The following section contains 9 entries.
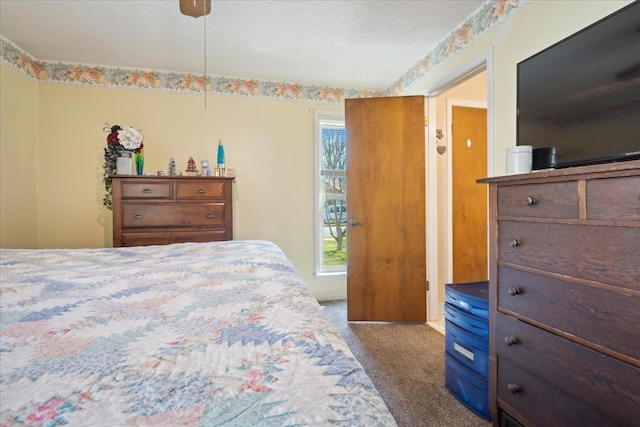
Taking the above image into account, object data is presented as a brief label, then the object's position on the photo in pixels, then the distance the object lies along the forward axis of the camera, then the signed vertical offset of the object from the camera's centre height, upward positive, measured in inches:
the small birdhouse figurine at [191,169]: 120.4 +17.0
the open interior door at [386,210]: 111.7 +0.6
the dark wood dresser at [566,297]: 35.9 -11.8
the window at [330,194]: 141.7 +8.2
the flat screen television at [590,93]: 45.9 +19.8
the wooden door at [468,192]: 123.9 +7.7
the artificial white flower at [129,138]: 110.7 +26.9
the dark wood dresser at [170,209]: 104.3 +1.4
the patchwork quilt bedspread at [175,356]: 17.5 -10.7
